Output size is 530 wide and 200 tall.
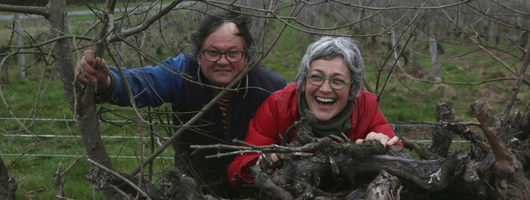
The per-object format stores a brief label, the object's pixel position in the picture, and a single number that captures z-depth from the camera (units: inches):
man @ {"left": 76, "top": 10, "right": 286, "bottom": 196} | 113.7
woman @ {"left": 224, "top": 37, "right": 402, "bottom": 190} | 95.3
